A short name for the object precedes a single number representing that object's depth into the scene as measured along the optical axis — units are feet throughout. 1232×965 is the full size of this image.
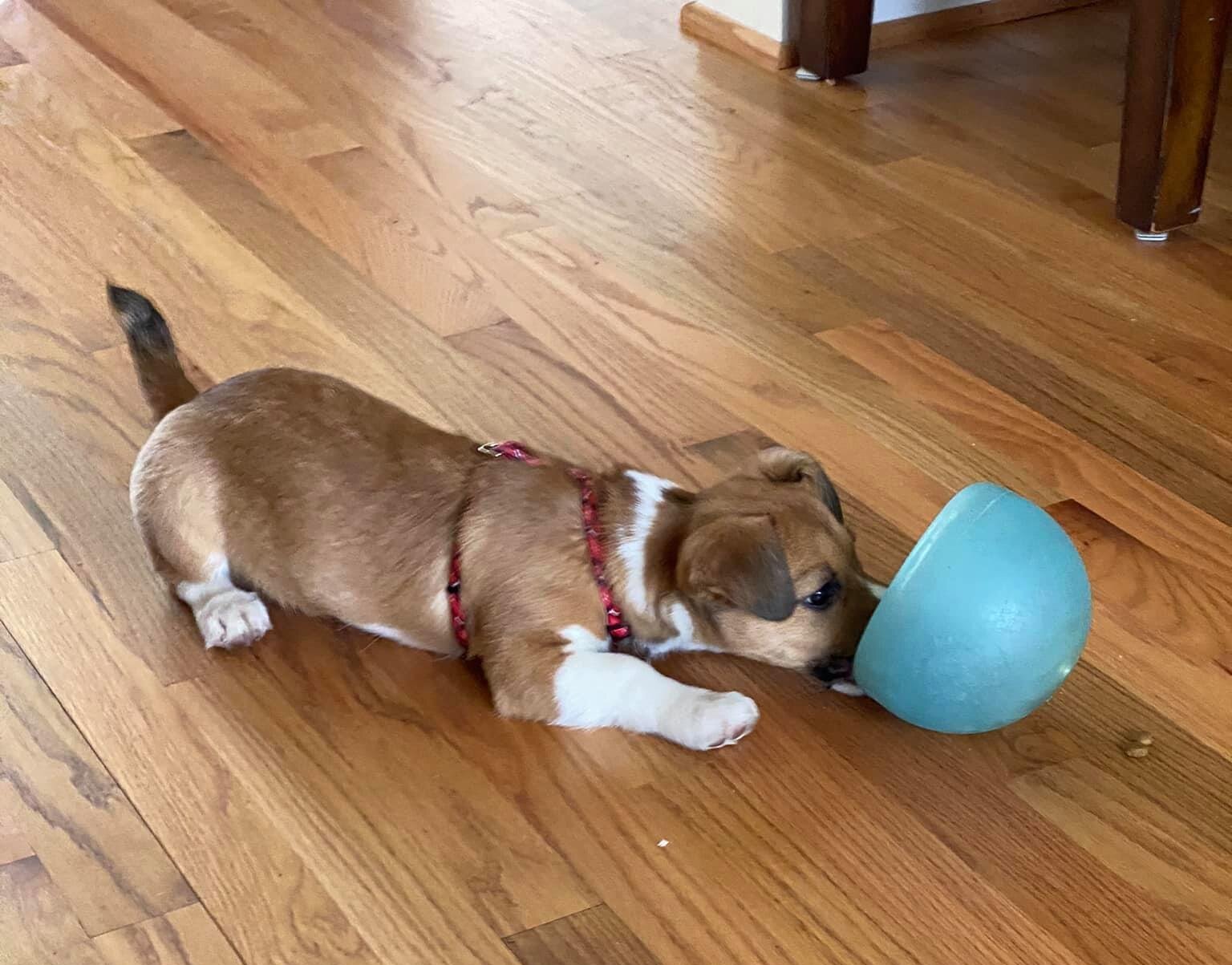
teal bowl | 5.09
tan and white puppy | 5.58
